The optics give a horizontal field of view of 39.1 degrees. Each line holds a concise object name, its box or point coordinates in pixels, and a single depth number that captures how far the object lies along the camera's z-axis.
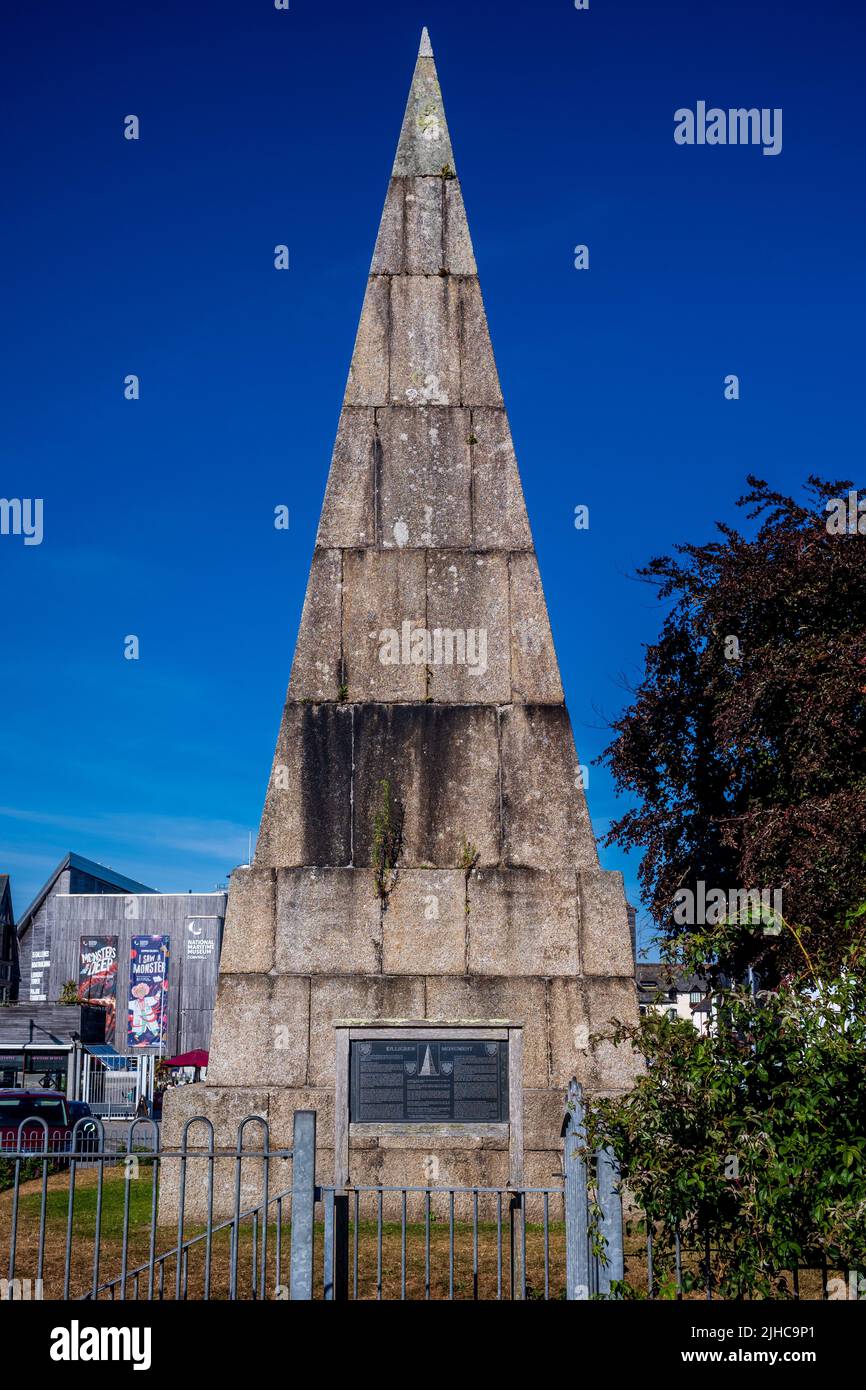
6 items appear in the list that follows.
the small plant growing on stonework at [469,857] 11.55
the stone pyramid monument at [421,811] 11.13
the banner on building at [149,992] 45.03
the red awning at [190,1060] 37.22
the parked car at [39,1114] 22.58
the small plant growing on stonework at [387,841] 11.48
